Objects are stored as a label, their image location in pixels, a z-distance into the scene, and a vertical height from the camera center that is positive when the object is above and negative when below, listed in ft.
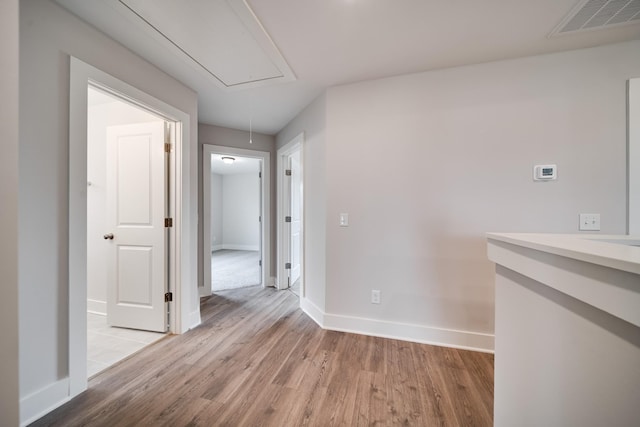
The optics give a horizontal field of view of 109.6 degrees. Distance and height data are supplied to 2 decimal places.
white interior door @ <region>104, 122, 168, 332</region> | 7.06 -0.41
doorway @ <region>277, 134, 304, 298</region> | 11.11 -0.07
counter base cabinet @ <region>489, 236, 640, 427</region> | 1.63 -1.29
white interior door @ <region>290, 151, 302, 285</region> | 11.78 -0.08
